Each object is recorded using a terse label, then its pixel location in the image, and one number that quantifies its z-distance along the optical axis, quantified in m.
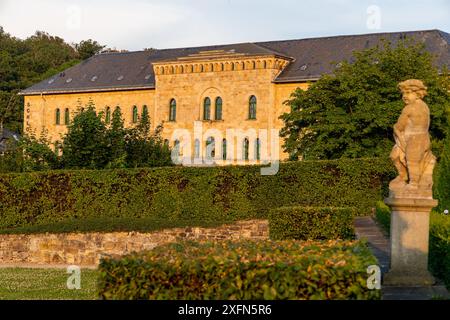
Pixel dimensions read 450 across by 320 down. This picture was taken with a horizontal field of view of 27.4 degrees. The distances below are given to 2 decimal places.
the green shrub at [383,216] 22.77
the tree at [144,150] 40.47
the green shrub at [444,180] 25.26
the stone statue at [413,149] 13.26
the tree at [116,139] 39.69
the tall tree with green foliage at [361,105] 46.28
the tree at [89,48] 107.94
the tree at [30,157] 38.84
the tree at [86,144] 38.75
